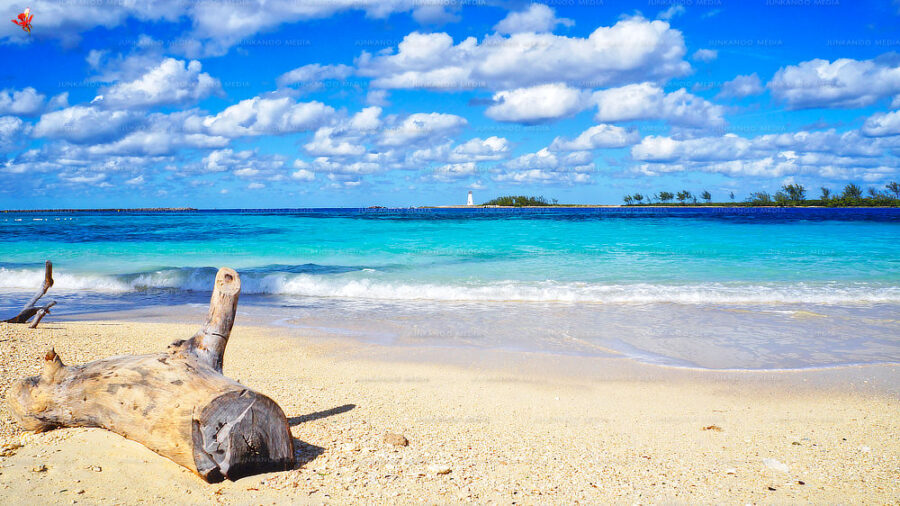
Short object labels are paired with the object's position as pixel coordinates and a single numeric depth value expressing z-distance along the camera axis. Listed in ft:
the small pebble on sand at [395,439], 14.12
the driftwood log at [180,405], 11.28
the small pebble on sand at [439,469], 12.60
